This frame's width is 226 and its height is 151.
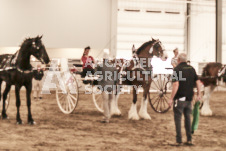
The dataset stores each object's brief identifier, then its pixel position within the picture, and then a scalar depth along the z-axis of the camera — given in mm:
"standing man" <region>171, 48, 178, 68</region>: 15030
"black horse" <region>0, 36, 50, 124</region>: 11934
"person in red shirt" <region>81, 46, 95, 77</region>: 14318
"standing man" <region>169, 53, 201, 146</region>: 8567
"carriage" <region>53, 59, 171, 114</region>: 14311
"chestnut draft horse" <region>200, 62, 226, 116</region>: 14601
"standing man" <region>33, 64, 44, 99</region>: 22257
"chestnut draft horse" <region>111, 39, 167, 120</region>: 13490
